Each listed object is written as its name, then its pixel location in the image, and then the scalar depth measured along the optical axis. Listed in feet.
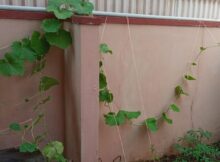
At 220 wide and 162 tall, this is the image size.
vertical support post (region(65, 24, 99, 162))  7.47
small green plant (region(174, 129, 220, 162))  10.54
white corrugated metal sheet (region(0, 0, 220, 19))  9.17
